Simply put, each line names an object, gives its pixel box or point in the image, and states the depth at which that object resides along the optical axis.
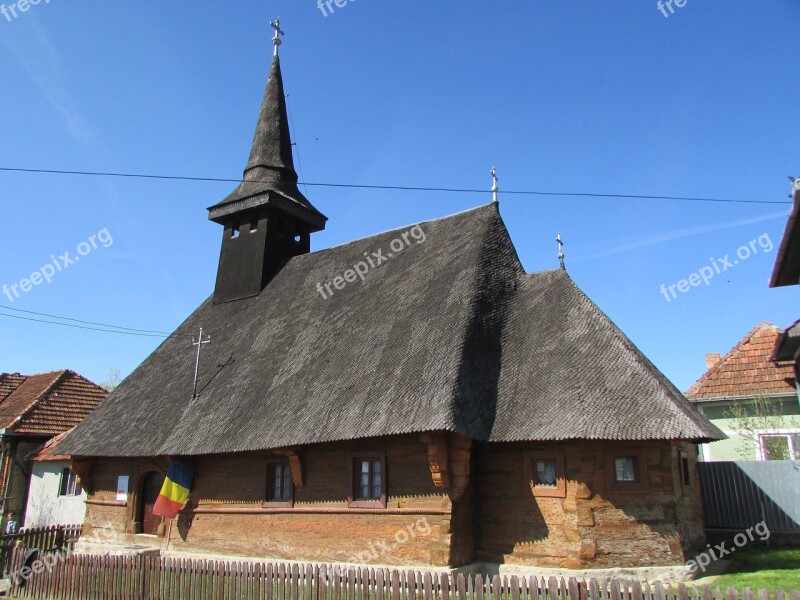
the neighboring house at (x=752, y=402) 16.75
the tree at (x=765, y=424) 16.70
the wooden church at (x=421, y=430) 10.85
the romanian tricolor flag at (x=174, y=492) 14.30
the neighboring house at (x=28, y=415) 21.80
